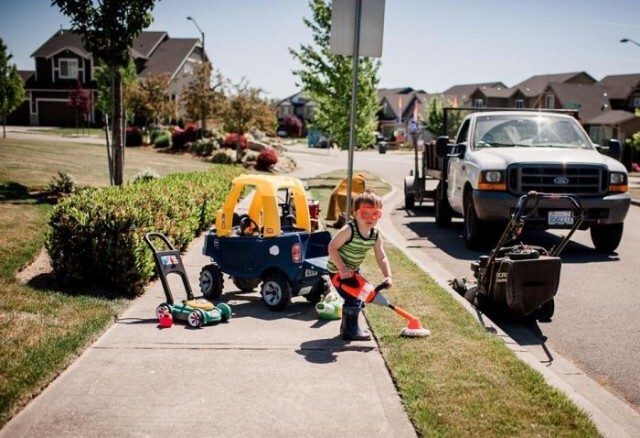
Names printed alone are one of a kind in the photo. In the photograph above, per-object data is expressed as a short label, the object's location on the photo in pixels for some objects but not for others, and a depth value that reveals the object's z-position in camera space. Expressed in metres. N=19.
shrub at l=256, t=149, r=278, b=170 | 30.38
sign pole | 7.82
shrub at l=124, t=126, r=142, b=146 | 40.34
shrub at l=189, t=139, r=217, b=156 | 35.31
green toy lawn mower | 6.33
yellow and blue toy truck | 7.03
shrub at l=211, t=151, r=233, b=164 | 32.31
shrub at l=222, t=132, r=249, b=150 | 35.72
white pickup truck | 10.84
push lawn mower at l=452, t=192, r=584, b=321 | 6.69
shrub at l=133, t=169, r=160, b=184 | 16.17
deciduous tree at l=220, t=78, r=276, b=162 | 32.23
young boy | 5.92
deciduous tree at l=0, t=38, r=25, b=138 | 29.86
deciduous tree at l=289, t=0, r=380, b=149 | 25.17
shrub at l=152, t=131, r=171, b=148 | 39.47
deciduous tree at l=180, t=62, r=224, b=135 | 36.69
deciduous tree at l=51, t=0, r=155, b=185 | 13.69
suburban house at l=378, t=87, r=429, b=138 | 100.69
